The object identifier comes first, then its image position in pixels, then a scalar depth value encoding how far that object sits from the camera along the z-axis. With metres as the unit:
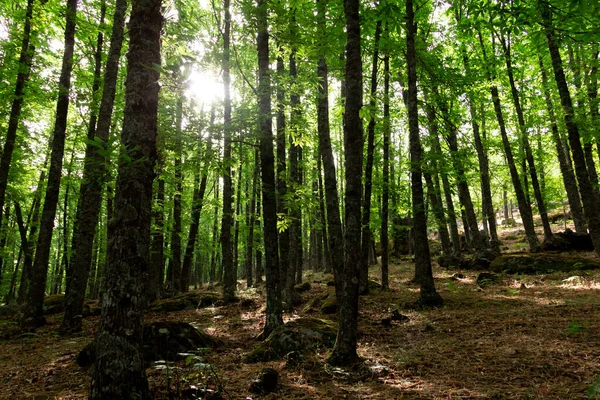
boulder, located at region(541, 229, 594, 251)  16.45
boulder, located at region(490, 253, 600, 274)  13.20
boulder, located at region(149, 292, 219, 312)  14.34
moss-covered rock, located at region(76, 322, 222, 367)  6.49
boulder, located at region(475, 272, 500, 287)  13.08
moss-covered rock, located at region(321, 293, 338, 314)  10.75
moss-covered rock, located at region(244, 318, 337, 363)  6.51
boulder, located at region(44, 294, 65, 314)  15.91
